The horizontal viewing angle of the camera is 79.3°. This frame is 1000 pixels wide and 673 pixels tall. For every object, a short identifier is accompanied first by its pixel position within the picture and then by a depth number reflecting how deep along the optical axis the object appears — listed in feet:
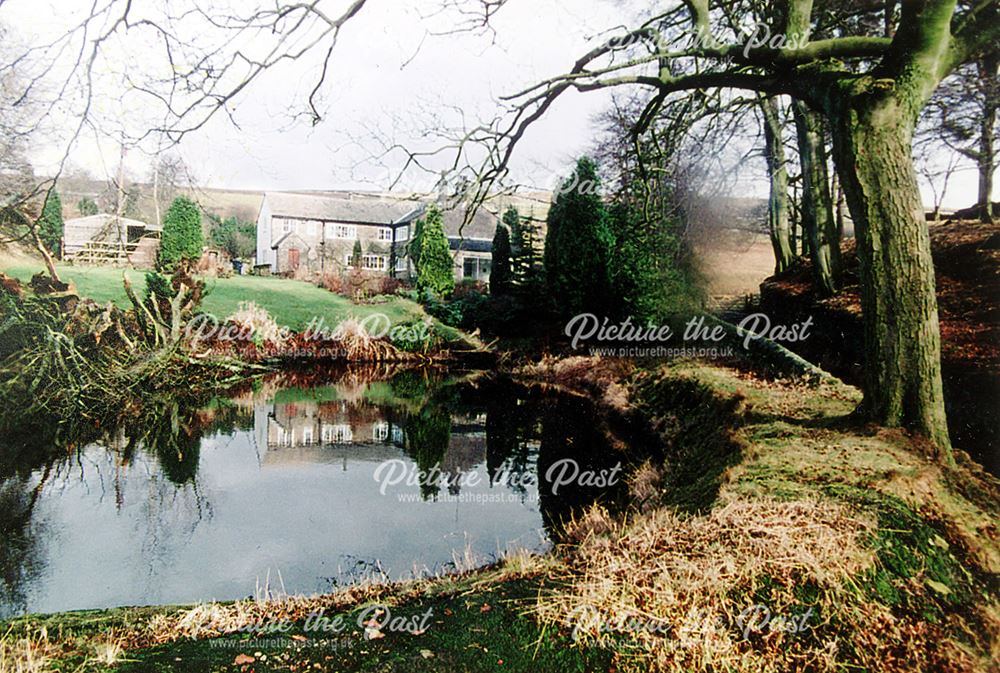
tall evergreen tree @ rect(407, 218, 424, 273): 97.04
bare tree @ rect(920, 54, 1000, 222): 33.62
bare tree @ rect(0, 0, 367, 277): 16.65
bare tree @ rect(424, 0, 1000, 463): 15.49
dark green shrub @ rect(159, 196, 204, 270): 77.15
